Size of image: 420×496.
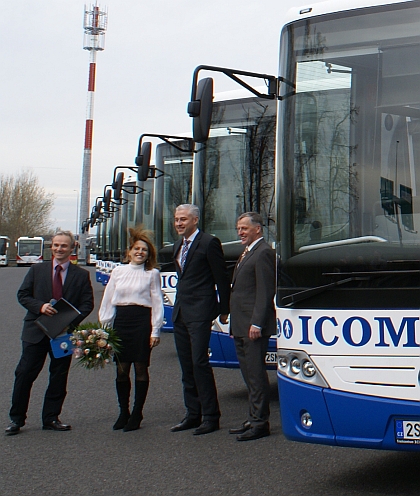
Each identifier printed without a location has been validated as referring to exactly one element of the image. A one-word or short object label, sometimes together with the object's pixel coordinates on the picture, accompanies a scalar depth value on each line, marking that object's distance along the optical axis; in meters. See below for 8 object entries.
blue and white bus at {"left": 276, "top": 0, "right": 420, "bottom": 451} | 4.62
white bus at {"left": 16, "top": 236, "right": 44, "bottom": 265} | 75.69
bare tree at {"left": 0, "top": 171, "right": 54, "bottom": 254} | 95.94
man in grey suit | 6.53
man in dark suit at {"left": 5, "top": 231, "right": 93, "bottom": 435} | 6.98
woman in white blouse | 7.04
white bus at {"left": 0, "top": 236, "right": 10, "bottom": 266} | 72.81
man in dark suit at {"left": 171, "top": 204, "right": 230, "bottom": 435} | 6.91
